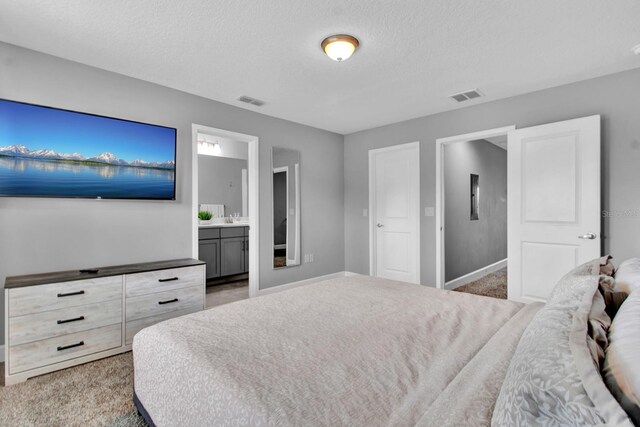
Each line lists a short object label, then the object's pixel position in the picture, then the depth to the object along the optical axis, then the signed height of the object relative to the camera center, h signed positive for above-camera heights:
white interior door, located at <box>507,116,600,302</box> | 3.03 +0.09
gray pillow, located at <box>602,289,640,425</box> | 0.57 -0.31
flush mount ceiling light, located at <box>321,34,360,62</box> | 2.42 +1.29
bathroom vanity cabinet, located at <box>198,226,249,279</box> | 4.77 -0.56
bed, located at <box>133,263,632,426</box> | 0.84 -0.54
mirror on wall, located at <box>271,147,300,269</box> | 4.43 +0.11
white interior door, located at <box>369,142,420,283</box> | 4.54 +0.01
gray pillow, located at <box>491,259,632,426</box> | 0.56 -0.33
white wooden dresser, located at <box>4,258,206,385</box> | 2.22 -0.75
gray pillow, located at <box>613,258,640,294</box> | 1.21 -0.27
